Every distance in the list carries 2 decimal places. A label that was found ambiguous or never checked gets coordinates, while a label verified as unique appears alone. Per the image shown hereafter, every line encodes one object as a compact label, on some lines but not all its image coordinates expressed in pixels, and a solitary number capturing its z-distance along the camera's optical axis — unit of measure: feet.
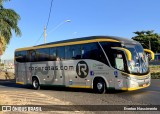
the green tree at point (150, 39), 142.48
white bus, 23.20
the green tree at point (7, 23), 46.09
